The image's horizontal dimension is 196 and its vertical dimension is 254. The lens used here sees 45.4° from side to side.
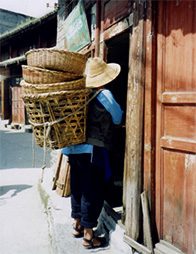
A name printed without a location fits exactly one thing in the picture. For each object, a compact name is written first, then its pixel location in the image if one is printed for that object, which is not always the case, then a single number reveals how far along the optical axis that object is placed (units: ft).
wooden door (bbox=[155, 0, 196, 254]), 6.11
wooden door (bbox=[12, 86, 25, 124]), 50.57
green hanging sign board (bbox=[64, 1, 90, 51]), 12.59
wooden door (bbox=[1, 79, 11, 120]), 54.10
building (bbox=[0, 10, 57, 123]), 43.46
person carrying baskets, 7.89
